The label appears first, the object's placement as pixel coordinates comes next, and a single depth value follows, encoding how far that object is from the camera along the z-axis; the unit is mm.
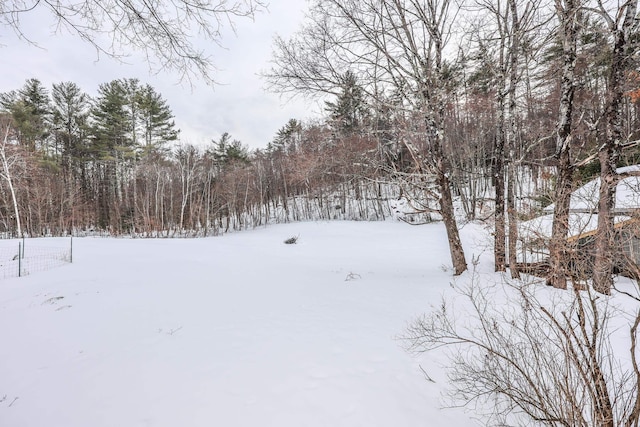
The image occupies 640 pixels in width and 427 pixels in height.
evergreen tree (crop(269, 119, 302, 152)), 30620
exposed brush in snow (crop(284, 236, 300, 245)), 17202
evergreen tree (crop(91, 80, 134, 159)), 23453
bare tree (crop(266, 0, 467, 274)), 6414
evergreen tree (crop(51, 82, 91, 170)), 23406
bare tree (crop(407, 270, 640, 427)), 1674
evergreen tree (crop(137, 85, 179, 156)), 24406
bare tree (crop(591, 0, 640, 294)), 4613
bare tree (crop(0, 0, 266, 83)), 1853
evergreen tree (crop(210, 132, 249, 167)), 29250
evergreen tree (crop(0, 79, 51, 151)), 20031
